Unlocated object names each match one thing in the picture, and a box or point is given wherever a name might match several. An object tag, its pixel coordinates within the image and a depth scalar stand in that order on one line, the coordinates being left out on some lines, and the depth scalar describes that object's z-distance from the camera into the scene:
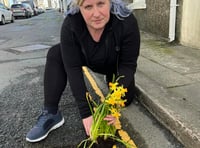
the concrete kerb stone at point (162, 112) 1.22
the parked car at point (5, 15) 10.91
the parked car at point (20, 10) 16.56
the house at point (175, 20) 2.81
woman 1.28
